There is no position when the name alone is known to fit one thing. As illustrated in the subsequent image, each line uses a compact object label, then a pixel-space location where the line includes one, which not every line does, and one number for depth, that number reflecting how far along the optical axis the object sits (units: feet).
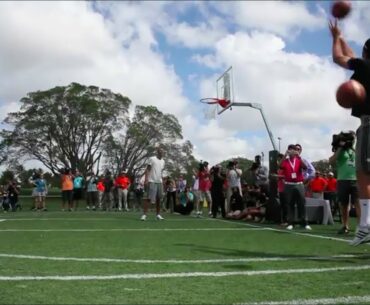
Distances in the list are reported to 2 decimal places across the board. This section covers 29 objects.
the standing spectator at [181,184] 83.52
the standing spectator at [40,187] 72.59
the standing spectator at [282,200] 40.09
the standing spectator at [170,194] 74.38
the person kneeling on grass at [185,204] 63.10
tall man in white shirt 44.11
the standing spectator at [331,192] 57.00
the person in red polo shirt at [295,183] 35.63
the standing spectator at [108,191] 79.61
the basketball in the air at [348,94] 17.16
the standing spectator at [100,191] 88.52
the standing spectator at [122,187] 80.18
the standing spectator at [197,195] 59.44
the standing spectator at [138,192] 90.68
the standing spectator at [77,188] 77.77
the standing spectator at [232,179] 54.95
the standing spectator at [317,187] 58.49
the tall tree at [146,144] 210.79
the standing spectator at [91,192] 81.71
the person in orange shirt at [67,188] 70.44
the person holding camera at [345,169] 31.40
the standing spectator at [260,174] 49.57
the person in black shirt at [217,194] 52.70
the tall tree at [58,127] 200.44
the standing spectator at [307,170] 36.37
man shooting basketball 18.71
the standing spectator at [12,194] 83.41
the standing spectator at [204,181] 62.90
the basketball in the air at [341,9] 20.77
